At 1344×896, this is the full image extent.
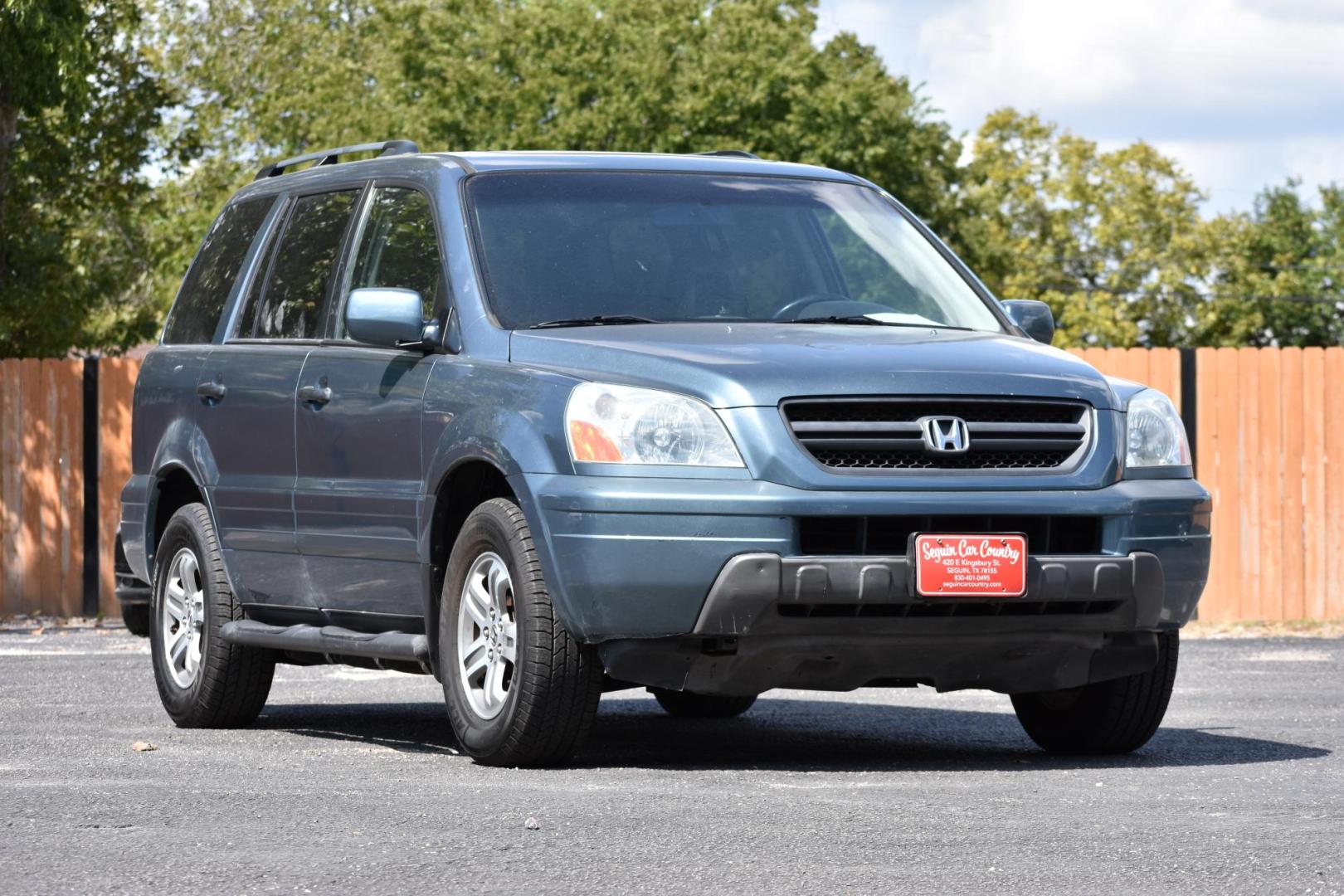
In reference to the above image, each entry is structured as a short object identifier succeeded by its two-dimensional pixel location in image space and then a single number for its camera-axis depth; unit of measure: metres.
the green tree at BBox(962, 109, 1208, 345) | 78.00
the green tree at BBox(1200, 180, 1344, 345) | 81.62
